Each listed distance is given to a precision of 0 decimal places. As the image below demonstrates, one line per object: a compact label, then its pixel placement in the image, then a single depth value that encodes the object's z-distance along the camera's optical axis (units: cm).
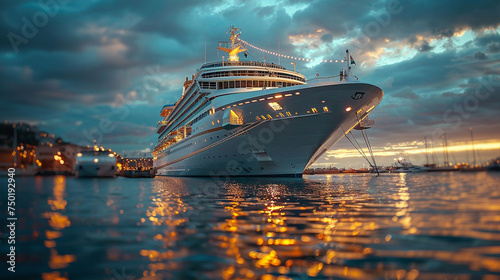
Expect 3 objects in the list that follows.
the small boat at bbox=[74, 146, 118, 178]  4225
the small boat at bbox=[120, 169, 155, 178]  5444
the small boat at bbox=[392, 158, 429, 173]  9783
